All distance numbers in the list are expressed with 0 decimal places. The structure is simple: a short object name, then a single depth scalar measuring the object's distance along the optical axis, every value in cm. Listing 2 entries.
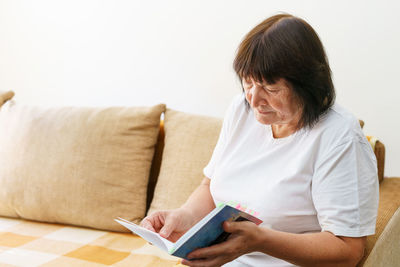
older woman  94
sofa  160
